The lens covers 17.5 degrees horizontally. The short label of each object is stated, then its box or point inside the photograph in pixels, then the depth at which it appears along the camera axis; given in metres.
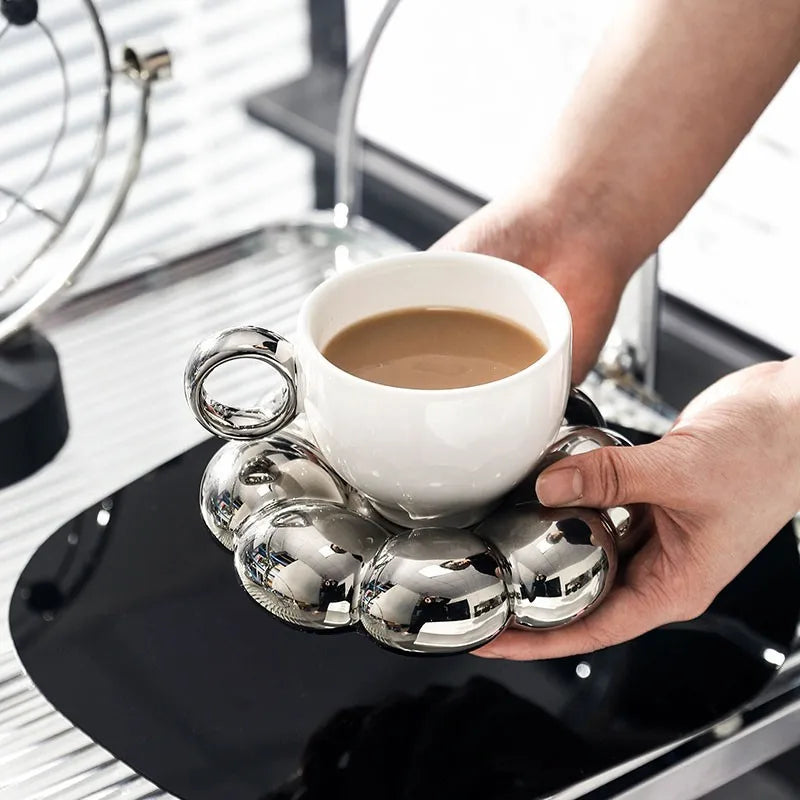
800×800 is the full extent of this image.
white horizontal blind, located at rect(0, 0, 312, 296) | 1.77
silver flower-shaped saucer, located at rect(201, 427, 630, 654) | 0.80
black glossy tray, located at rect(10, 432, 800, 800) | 0.82
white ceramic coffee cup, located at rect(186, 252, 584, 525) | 0.79
